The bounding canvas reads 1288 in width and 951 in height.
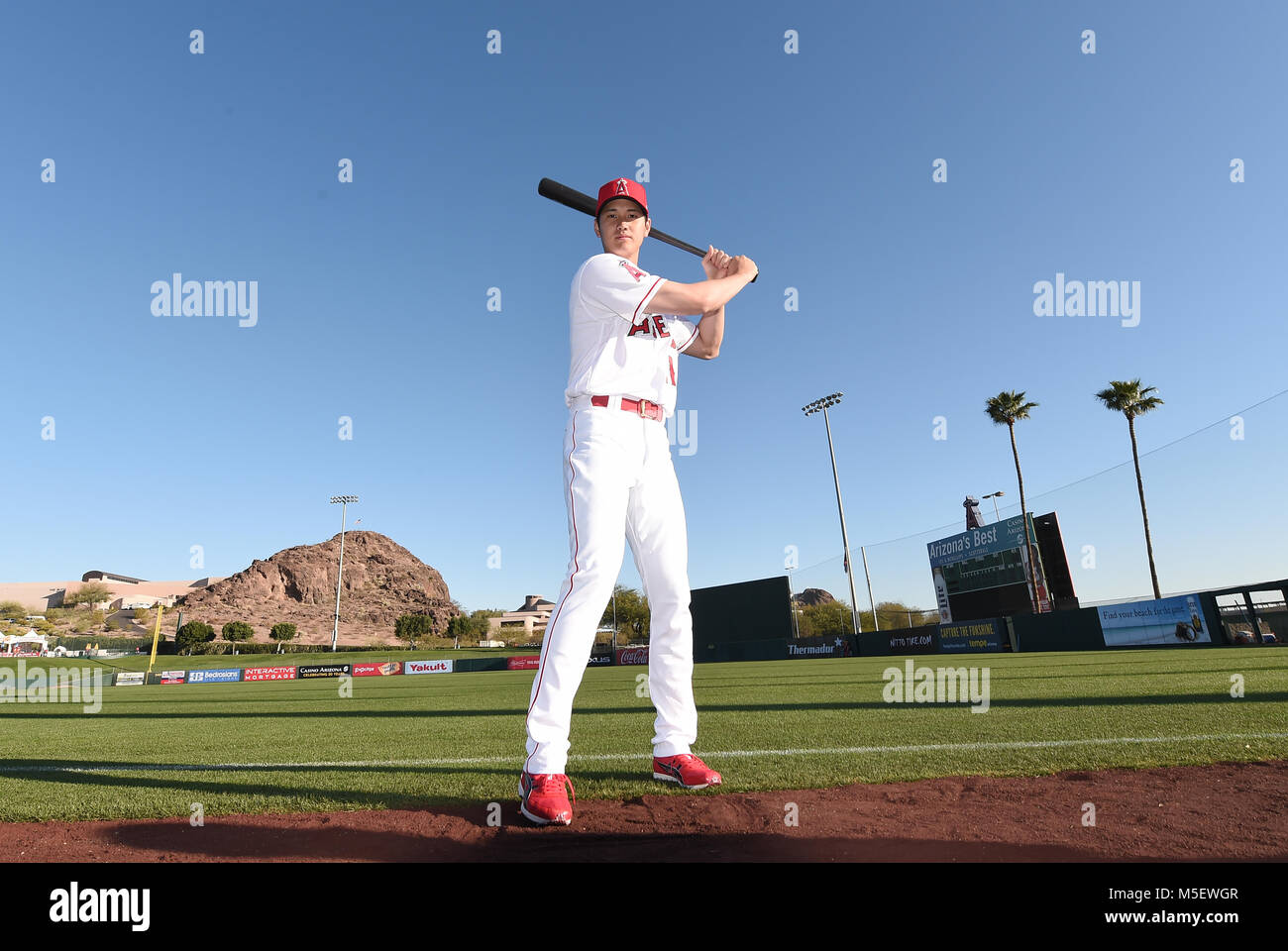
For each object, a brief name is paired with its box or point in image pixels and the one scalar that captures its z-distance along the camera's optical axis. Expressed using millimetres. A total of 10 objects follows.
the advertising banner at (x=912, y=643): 27547
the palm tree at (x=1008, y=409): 36656
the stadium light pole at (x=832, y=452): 34688
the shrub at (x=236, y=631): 65312
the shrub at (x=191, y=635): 57312
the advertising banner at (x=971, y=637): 24734
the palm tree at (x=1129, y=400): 31578
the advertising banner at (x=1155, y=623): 18625
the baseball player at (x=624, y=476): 2713
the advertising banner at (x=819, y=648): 31188
